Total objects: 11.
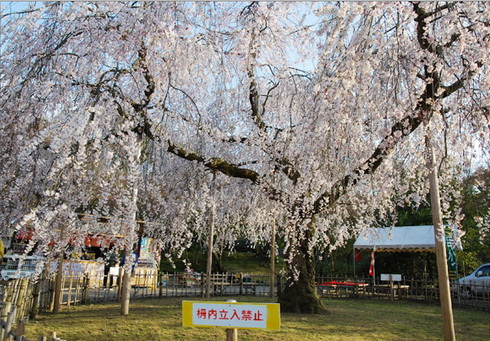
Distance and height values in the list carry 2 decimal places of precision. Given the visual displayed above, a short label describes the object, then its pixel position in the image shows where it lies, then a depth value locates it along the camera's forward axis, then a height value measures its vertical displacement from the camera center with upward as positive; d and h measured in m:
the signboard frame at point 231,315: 3.83 -0.38
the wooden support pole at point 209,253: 11.23 +0.54
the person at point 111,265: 14.87 +0.21
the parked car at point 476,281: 11.80 -0.08
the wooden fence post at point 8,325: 4.00 -0.52
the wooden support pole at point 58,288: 8.22 -0.36
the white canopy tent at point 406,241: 14.16 +1.21
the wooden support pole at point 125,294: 7.85 -0.42
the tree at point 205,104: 3.99 +1.94
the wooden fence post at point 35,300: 7.33 -0.53
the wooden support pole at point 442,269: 5.54 +0.11
